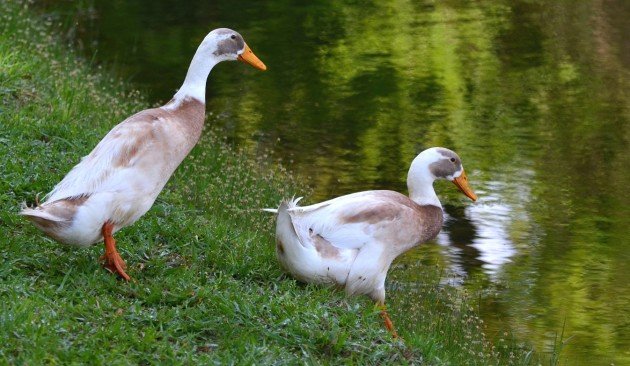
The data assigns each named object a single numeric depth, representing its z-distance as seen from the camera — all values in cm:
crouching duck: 1295
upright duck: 1209
